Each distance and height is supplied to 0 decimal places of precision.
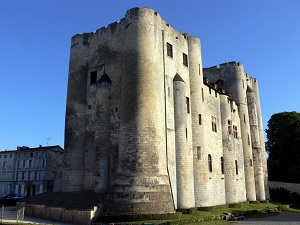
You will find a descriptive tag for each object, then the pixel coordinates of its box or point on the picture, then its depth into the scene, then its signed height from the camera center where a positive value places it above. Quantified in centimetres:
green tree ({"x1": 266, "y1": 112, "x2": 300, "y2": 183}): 5141 +604
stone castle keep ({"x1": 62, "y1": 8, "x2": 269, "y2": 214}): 2500 +563
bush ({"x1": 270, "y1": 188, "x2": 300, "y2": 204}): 4435 -199
